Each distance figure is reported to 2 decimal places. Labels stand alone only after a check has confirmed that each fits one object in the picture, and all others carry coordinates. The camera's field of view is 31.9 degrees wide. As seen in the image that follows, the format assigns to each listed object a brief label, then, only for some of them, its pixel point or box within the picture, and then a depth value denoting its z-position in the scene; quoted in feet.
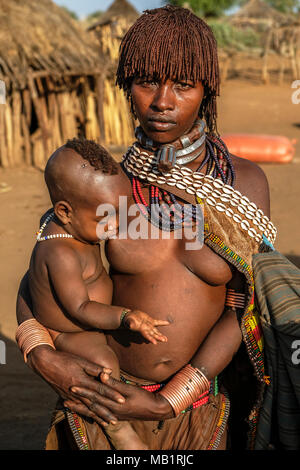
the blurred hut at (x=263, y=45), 68.85
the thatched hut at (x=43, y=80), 33.40
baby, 5.91
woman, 6.13
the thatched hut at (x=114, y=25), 42.42
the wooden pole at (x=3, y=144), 34.48
